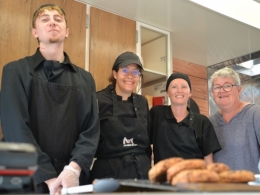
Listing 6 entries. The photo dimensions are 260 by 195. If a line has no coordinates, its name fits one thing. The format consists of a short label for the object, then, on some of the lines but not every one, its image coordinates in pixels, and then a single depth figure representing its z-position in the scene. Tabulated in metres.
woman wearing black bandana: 1.68
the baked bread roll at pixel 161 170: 0.67
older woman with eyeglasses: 1.67
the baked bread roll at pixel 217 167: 0.65
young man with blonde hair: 1.23
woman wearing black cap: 1.58
